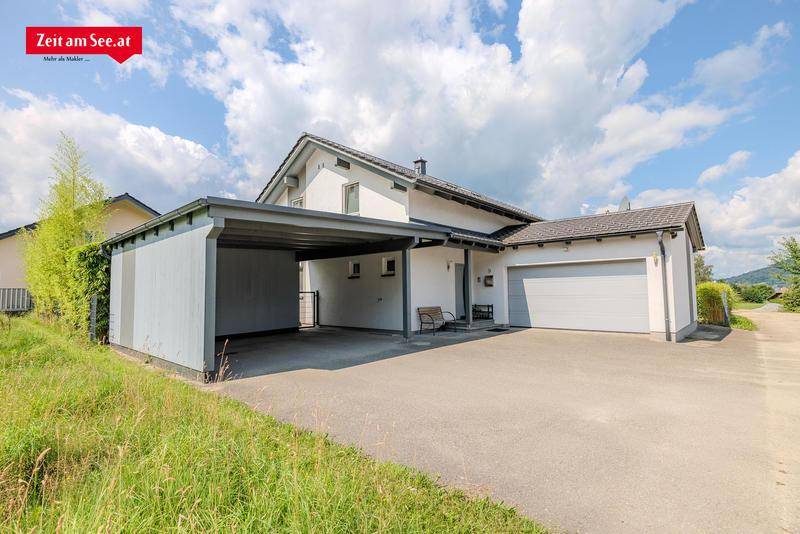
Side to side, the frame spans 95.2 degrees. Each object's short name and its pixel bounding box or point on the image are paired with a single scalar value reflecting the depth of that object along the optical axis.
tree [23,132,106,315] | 12.22
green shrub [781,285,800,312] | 21.36
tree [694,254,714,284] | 27.36
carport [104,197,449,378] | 6.25
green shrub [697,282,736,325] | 14.66
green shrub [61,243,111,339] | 9.76
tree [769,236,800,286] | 21.41
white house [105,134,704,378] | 7.68
